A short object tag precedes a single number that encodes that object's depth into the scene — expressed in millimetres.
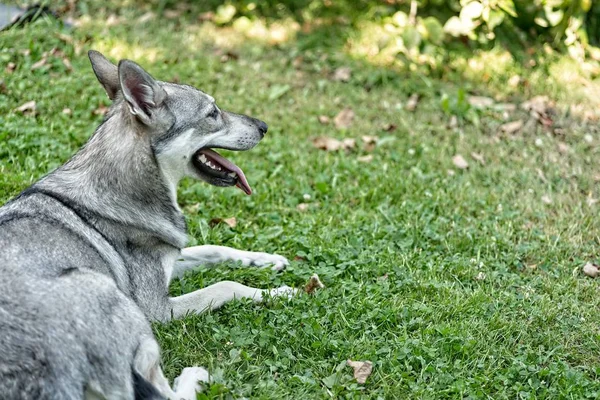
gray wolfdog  3148
